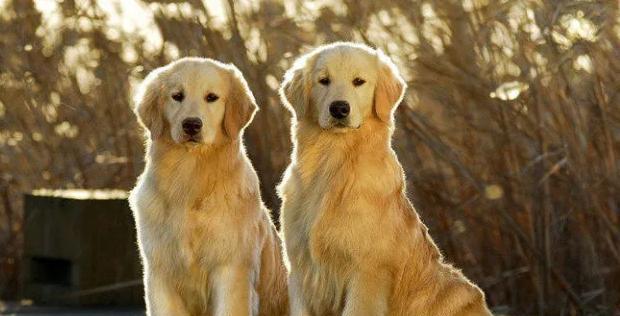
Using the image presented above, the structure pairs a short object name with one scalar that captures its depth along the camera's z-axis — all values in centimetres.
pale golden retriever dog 1494
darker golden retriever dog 1437
